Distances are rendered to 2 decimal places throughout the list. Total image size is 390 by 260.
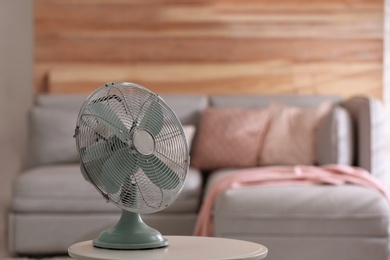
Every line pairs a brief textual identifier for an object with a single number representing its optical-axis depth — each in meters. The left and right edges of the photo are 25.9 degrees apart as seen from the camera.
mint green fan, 2.45
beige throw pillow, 4.93
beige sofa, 3.87
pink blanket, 4.07
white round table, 2.31
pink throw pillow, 5.02
